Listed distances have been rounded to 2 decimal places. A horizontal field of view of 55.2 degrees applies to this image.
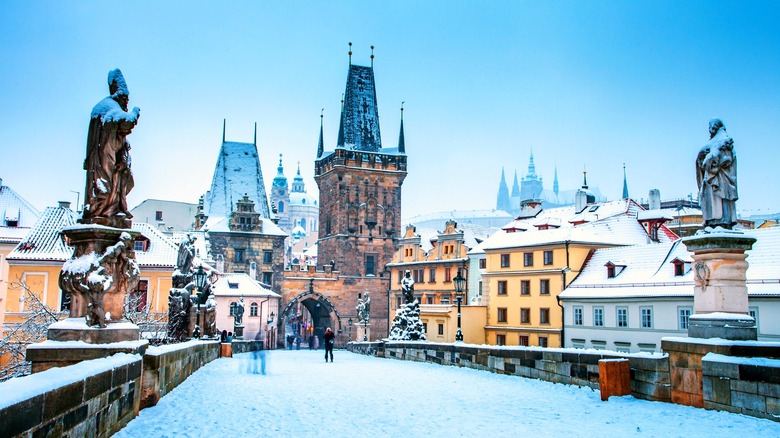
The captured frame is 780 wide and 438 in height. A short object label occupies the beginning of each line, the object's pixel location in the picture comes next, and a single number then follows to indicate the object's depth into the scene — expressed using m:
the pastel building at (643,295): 28.66
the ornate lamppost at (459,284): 24.12
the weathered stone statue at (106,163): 8.11
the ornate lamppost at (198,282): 19.67
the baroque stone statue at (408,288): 29.22
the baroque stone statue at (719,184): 10.08
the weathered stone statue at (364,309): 49.94
